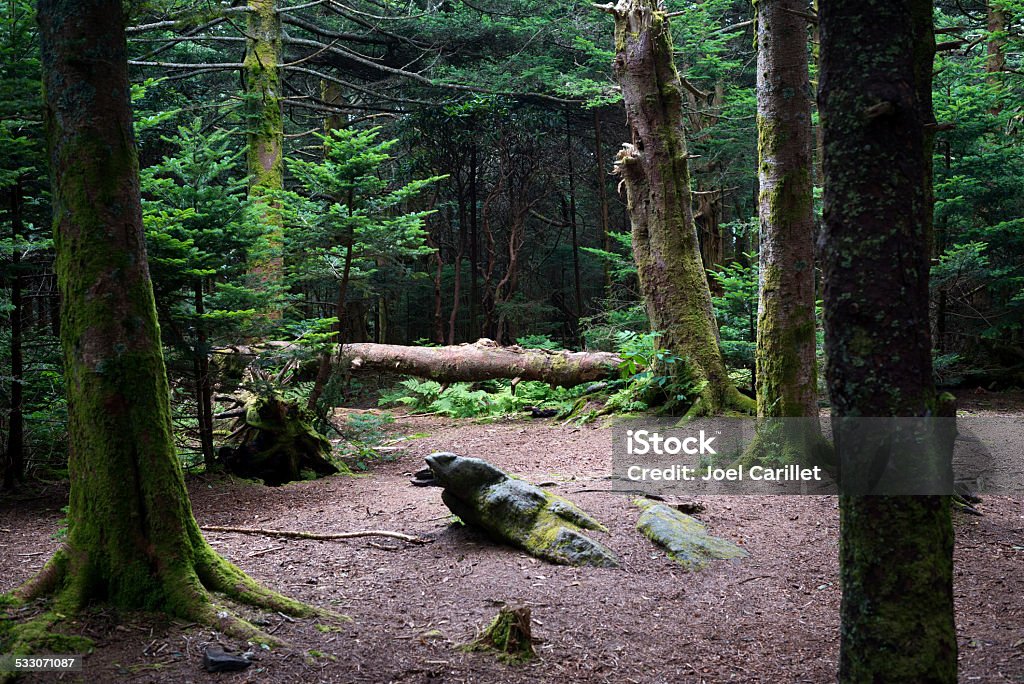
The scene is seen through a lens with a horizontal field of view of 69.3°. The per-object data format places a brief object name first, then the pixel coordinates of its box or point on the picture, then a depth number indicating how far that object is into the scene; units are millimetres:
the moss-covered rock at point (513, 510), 5387
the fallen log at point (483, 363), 12453
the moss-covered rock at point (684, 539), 5355
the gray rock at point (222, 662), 3314
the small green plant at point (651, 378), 9602
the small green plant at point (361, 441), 9312
